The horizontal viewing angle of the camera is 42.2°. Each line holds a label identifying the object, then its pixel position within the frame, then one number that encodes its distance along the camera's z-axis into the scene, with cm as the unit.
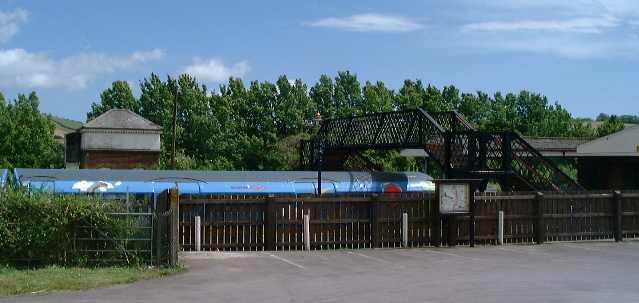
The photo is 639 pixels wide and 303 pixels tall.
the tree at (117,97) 8112
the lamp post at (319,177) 3025
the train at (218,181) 2814
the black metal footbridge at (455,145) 3284
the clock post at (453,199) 2366
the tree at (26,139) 7156
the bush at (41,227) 1745
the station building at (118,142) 7038
